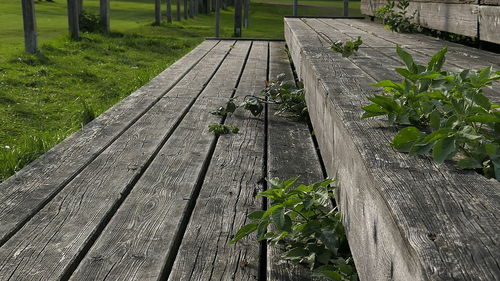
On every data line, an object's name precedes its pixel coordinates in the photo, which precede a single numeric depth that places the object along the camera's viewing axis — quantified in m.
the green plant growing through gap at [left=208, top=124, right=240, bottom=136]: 3.50
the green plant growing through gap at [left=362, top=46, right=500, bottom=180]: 1.54
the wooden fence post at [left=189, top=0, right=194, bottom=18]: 25.07
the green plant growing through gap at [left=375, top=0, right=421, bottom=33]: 6.14
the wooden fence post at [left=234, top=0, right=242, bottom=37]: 13.43
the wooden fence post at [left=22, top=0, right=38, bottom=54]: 9.34
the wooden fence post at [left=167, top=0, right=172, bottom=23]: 20.04
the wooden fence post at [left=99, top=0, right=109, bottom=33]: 13.75
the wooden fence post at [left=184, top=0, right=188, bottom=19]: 23.95
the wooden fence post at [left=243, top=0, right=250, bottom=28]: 20.23
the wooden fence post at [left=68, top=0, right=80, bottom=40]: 11.45
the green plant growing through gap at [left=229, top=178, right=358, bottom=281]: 1.86
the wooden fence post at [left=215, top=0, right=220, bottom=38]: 12.67
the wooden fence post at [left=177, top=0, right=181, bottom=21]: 22.03
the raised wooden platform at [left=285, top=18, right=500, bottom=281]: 1.08
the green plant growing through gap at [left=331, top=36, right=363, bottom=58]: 3.91
